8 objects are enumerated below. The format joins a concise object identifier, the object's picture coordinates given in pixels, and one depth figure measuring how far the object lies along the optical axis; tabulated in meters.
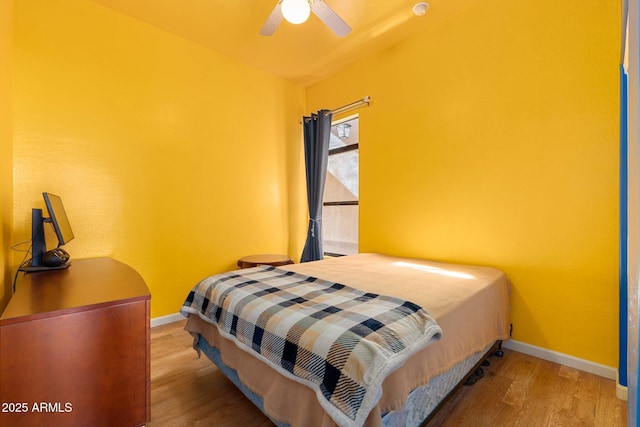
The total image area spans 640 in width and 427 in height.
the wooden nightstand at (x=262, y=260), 2.82
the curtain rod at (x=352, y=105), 3.04
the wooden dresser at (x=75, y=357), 0.97
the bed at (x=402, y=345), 0.95
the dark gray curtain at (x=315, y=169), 3.35
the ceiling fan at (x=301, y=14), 1.72
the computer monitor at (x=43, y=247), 1.66
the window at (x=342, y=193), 3.44
